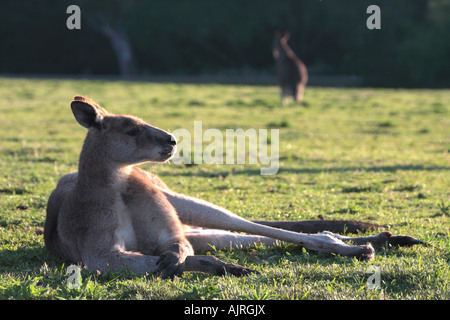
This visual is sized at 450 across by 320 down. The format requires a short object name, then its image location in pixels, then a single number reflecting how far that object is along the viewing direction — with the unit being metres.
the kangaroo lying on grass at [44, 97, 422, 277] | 7.98
